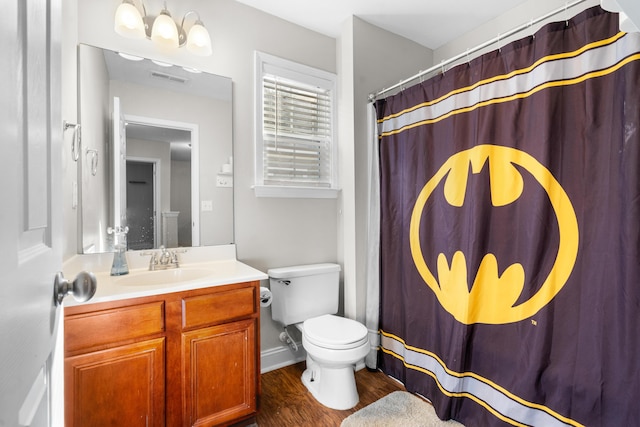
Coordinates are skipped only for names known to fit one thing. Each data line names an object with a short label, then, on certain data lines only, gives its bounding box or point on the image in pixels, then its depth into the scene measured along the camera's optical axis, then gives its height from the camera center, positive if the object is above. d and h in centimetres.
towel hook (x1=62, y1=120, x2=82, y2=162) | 141 +32
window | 211 +59
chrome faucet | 175 -29
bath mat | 160 -113
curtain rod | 126 +84
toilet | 169 -72
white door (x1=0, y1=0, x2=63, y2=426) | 38 +0
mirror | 162 +33
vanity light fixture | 162 +102
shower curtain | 115 -10
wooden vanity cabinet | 120 -67
